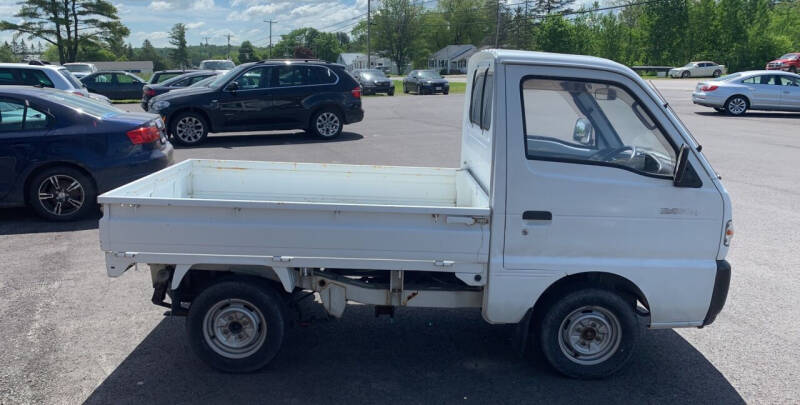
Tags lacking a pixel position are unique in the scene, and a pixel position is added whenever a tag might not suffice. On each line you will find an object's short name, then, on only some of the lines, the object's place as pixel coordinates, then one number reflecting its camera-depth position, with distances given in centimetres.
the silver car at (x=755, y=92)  2191
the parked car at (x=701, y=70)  5793
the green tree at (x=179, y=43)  12006
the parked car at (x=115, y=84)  2784
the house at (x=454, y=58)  10294
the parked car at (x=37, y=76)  1294
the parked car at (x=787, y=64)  4825
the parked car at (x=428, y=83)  3878
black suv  1405
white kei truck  376
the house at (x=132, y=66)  6676
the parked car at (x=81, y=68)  3494
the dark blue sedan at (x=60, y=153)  736
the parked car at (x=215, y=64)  3592
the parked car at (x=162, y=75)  2383
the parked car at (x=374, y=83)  3756
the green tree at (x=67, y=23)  5791
